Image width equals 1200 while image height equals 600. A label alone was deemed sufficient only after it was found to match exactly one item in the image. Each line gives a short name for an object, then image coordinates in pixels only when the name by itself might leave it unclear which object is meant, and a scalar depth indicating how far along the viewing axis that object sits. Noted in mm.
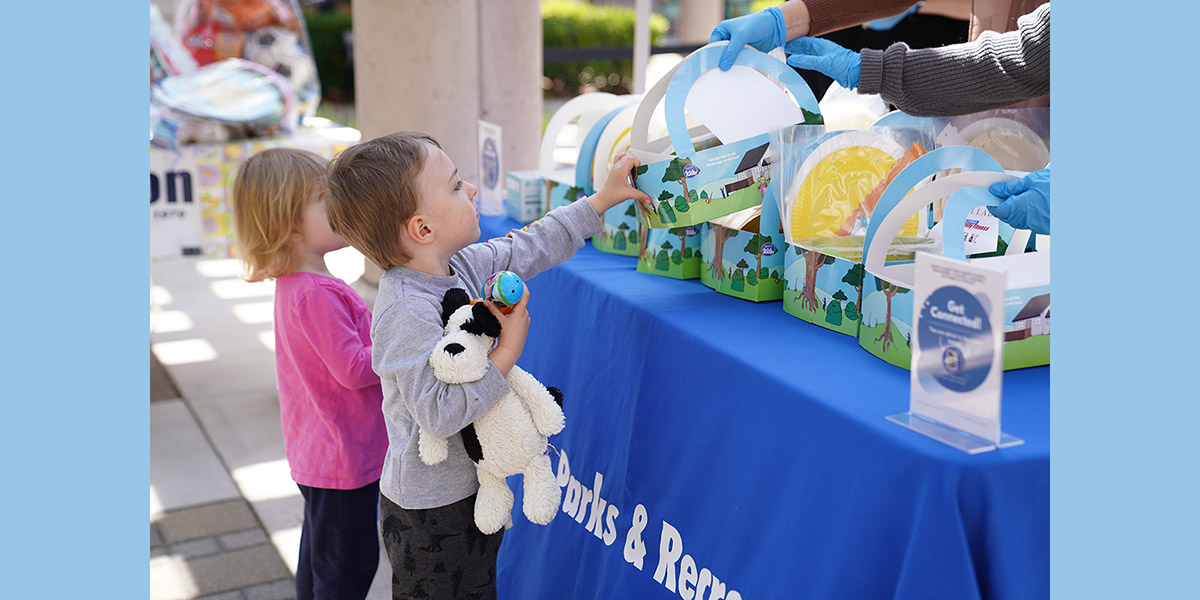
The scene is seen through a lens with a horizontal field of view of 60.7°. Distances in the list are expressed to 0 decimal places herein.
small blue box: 2488
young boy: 1451
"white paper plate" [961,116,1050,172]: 1782
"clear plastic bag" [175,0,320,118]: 4938
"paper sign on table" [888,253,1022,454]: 1080
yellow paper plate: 1654
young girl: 1898
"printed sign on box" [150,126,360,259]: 4023
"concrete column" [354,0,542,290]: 4723
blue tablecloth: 1139
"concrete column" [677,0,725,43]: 12014
